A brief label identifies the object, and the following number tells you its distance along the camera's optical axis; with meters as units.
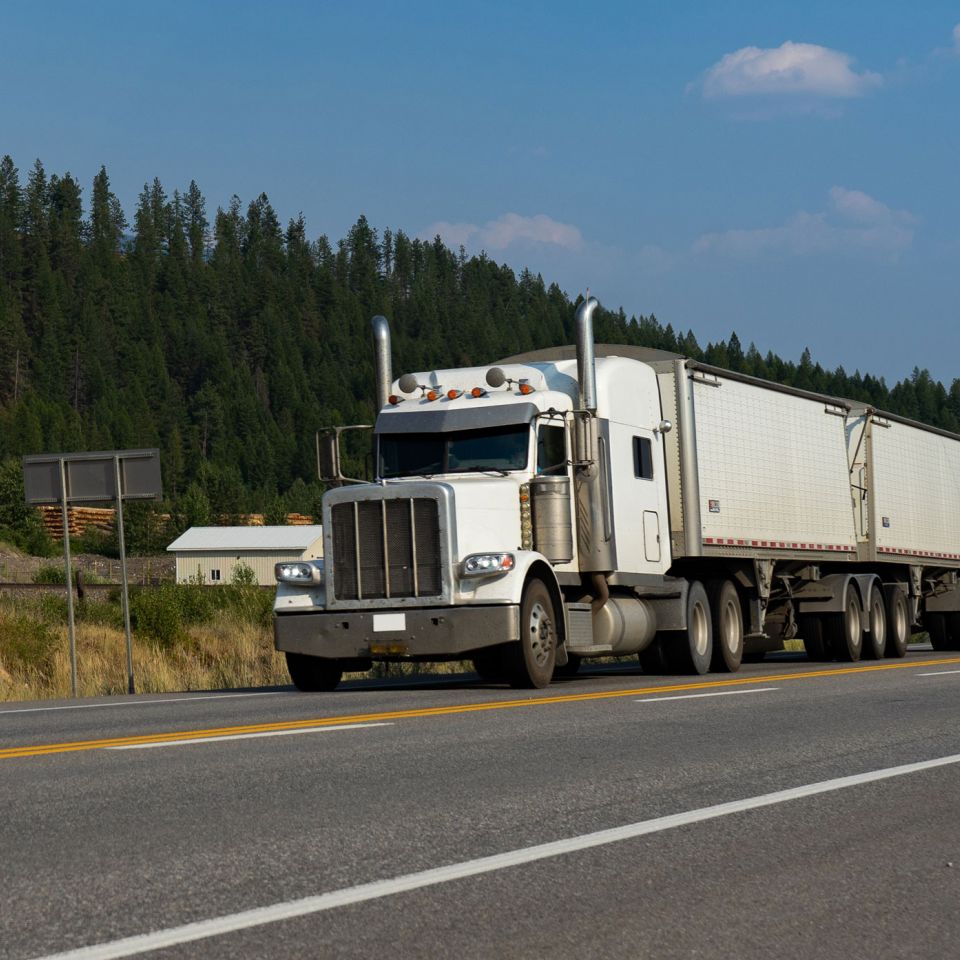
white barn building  113.69
